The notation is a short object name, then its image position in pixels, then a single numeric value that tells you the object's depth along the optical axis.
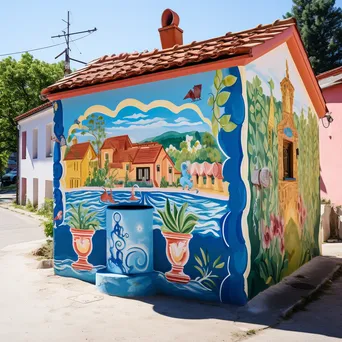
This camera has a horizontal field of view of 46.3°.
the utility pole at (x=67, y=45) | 20.91
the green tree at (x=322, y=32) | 34.66
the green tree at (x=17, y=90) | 30.09
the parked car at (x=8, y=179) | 40.25
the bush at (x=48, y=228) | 9.81
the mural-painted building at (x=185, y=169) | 5.80
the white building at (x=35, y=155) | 19.81
